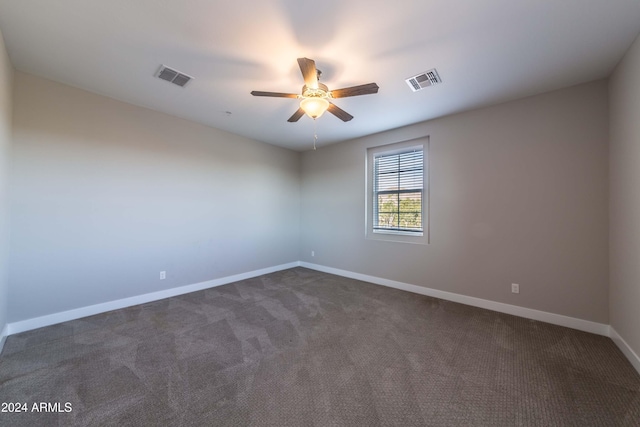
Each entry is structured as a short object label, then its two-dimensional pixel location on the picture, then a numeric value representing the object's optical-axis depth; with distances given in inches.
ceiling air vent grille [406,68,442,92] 99.9
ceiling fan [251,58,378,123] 80.8
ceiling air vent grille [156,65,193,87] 98.8
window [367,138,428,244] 155.9
